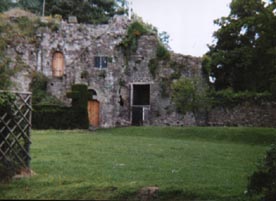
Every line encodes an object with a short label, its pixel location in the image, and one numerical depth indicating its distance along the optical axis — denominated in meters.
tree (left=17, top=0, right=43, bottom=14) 51.06
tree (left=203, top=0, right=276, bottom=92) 37.53
